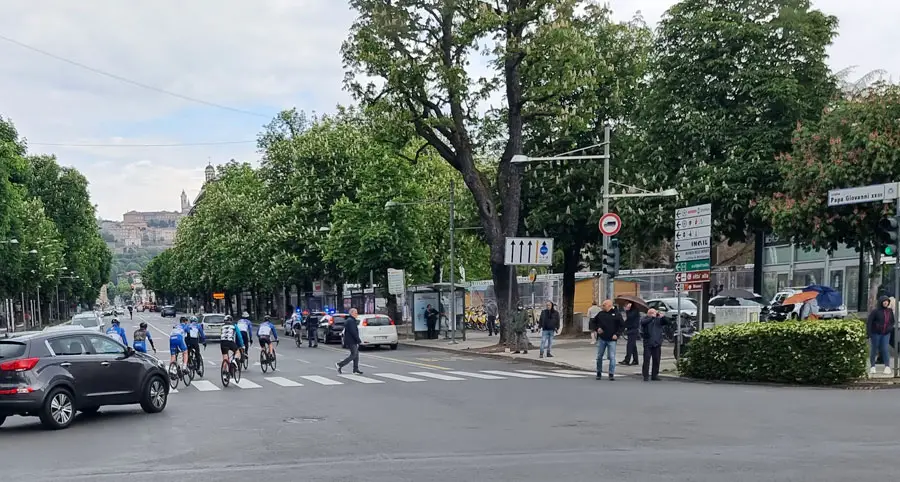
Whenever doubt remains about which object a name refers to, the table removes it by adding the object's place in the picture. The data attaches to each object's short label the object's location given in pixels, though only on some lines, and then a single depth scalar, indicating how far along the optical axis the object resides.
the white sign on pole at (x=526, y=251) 31.59
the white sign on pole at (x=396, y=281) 45.41
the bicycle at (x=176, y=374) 22.66
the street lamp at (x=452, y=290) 40.38
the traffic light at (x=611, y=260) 26.77
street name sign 18.94
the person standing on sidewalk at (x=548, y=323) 28.92
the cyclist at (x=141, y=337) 23.77
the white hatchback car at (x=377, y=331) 39.50
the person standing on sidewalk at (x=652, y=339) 21.08
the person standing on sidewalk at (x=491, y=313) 46.22
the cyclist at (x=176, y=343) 23.28
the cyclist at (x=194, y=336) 24.49
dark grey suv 13.86
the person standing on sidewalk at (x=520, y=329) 31.95
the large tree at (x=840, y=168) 26.06
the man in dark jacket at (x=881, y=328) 19.58
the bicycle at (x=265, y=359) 27.20
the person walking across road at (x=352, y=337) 24.91
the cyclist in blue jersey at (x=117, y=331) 24.55
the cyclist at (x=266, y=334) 27.02
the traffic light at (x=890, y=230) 19.02
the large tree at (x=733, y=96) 32.03
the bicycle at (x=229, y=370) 22.56
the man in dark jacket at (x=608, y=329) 21.20
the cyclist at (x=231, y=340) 22.84
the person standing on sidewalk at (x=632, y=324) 24.55
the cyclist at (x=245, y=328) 26.52
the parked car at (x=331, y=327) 45.22
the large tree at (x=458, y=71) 31.75
